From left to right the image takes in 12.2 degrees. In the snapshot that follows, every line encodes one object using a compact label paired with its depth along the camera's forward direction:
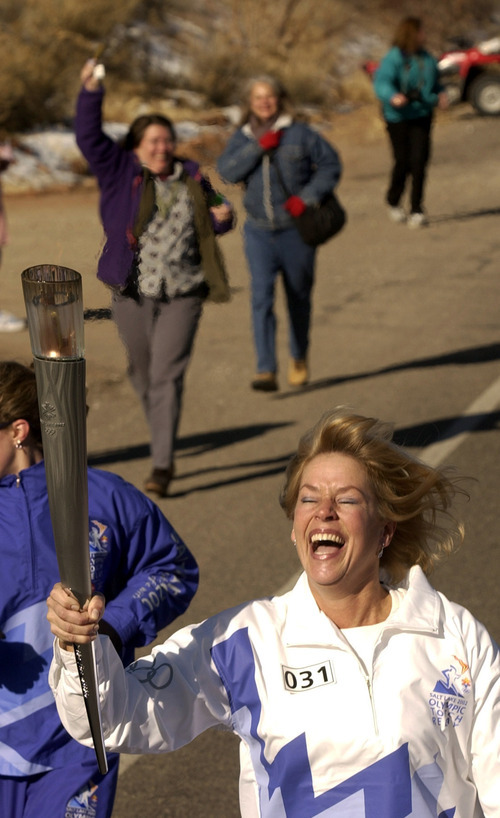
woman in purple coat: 10.43
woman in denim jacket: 15.56
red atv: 41.81
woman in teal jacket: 25.53
